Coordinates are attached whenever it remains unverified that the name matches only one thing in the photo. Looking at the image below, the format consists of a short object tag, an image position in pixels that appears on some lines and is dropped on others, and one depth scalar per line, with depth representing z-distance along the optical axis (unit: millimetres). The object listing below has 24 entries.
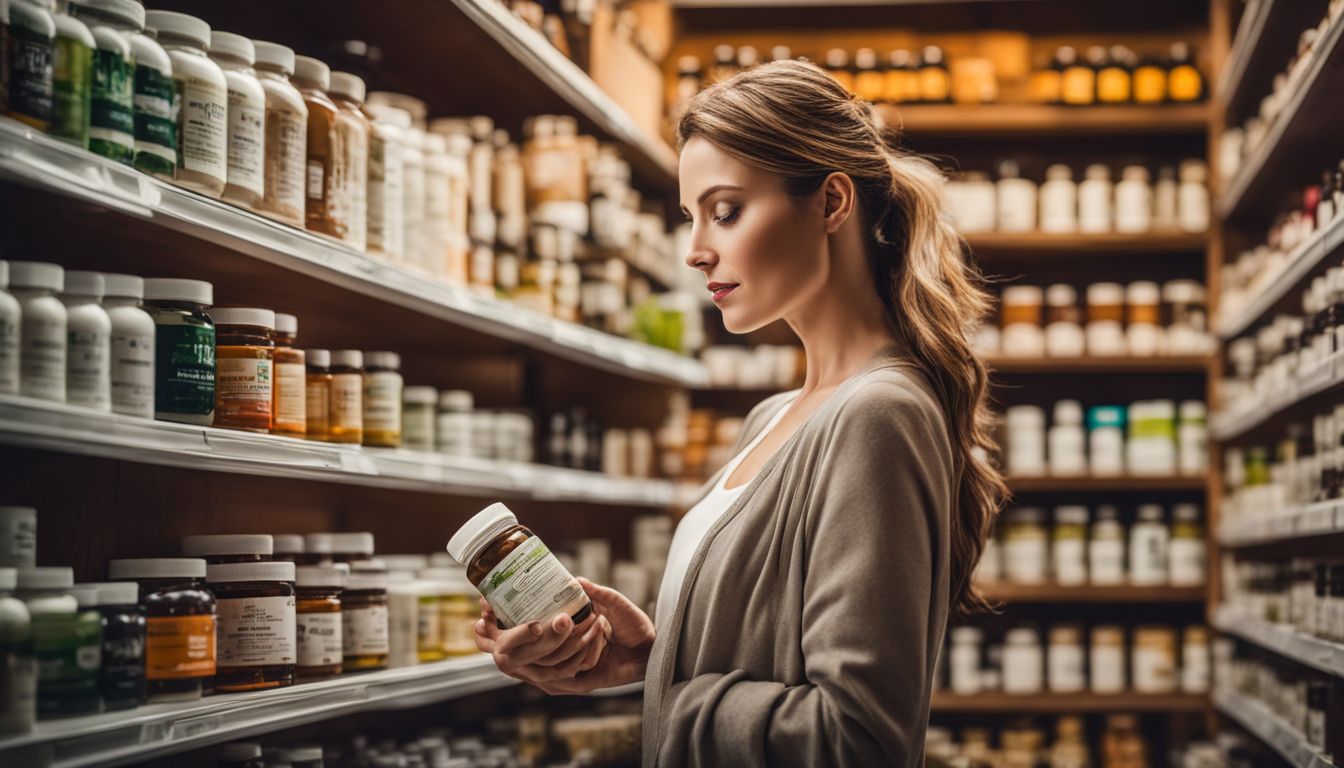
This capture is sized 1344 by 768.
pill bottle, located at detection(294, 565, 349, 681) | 2098
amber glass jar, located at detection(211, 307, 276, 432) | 1907
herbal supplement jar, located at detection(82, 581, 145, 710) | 1606
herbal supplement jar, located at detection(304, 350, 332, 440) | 2174
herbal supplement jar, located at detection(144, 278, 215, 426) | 1763
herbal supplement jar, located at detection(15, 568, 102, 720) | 1521
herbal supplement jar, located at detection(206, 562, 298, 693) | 1906
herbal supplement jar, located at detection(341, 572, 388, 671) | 2264
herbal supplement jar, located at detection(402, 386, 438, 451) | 2660
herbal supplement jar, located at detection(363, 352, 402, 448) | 2396
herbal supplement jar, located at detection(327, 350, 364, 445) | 2227
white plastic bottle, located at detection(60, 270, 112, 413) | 1597
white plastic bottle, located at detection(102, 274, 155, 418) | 1670
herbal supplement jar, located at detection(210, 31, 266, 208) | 1914
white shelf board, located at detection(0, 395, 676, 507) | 1521
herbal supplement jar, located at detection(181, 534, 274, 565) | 1994
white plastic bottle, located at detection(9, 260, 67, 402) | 1530
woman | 1464
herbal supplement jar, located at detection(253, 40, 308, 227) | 2025
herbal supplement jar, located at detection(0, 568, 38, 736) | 1461
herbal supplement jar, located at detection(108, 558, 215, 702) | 1715
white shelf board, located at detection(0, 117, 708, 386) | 1530
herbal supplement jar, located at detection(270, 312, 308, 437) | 2035
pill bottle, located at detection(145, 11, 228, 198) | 1818
